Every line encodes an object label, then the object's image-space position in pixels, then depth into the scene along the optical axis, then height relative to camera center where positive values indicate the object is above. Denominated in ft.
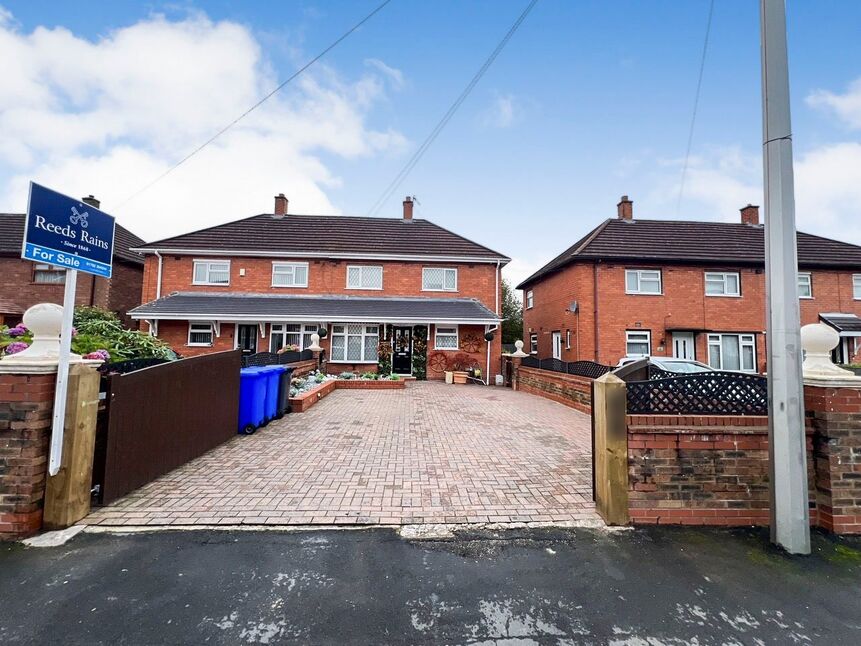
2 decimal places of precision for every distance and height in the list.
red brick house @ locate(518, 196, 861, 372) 51.47 +7.09
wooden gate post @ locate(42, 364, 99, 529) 10.34 -3.64
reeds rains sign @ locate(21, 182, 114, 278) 9.70 +2.92
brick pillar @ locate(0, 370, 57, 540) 9.91 -3.20
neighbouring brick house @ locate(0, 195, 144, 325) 53.88 +7.43
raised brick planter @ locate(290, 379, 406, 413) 27.91 -4.84
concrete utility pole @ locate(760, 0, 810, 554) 9.84 +1.17
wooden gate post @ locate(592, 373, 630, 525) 11.05 -3.26
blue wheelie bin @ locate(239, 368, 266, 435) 21.58 -3.72
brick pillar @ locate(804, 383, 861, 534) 10.62 -3.05
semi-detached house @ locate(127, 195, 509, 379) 50.65 +7.39
